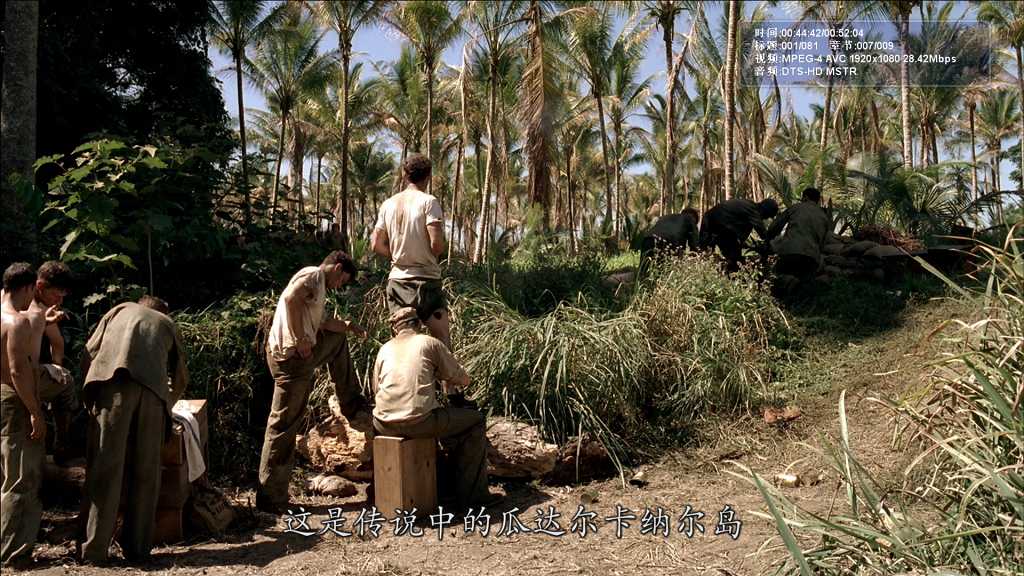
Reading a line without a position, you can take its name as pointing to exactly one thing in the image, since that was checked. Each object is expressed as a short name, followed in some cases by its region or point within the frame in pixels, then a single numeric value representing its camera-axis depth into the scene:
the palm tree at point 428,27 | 24.55
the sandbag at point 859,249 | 10.68
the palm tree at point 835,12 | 25.92
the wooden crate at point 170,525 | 5.61
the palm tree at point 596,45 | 25.64
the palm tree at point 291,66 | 28.86
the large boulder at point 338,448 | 6.77
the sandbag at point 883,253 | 10.45
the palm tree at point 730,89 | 14.27
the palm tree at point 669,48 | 21.34
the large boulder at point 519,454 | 6.58
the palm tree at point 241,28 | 24.23
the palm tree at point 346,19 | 24.16
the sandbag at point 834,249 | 10.81
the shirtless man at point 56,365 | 5.05
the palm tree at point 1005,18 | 29.88
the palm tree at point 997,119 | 42.00
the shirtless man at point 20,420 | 4.80
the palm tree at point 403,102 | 32.97
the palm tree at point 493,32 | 23.11
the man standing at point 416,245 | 6.27
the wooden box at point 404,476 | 5.65
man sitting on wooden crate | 5.68
